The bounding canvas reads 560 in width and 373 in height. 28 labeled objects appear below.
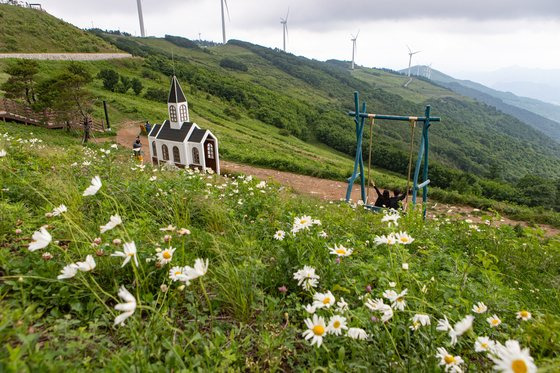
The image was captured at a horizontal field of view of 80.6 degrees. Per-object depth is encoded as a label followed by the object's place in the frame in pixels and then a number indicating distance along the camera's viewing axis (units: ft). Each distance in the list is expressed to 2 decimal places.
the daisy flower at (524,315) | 6.48
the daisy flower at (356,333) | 5.85
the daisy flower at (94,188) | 7.51
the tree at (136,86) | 122.83
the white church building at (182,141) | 49.90
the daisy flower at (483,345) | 5.80
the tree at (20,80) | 71.05
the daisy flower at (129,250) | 5.88
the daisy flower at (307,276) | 7.14
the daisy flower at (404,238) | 8.49
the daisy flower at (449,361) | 5.56
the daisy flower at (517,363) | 3.72
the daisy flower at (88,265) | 5.79
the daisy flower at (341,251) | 8.00
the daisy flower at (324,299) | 6.43
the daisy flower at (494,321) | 6.72
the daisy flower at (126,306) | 4.62
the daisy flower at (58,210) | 7.69
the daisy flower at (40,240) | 6.05
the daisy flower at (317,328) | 5.68
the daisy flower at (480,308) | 7.04
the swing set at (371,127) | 28.53
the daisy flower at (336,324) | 5.75
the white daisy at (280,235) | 9.94
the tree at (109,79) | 117.91
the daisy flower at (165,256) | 6.82
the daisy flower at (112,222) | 6.75
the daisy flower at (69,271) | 5.75
